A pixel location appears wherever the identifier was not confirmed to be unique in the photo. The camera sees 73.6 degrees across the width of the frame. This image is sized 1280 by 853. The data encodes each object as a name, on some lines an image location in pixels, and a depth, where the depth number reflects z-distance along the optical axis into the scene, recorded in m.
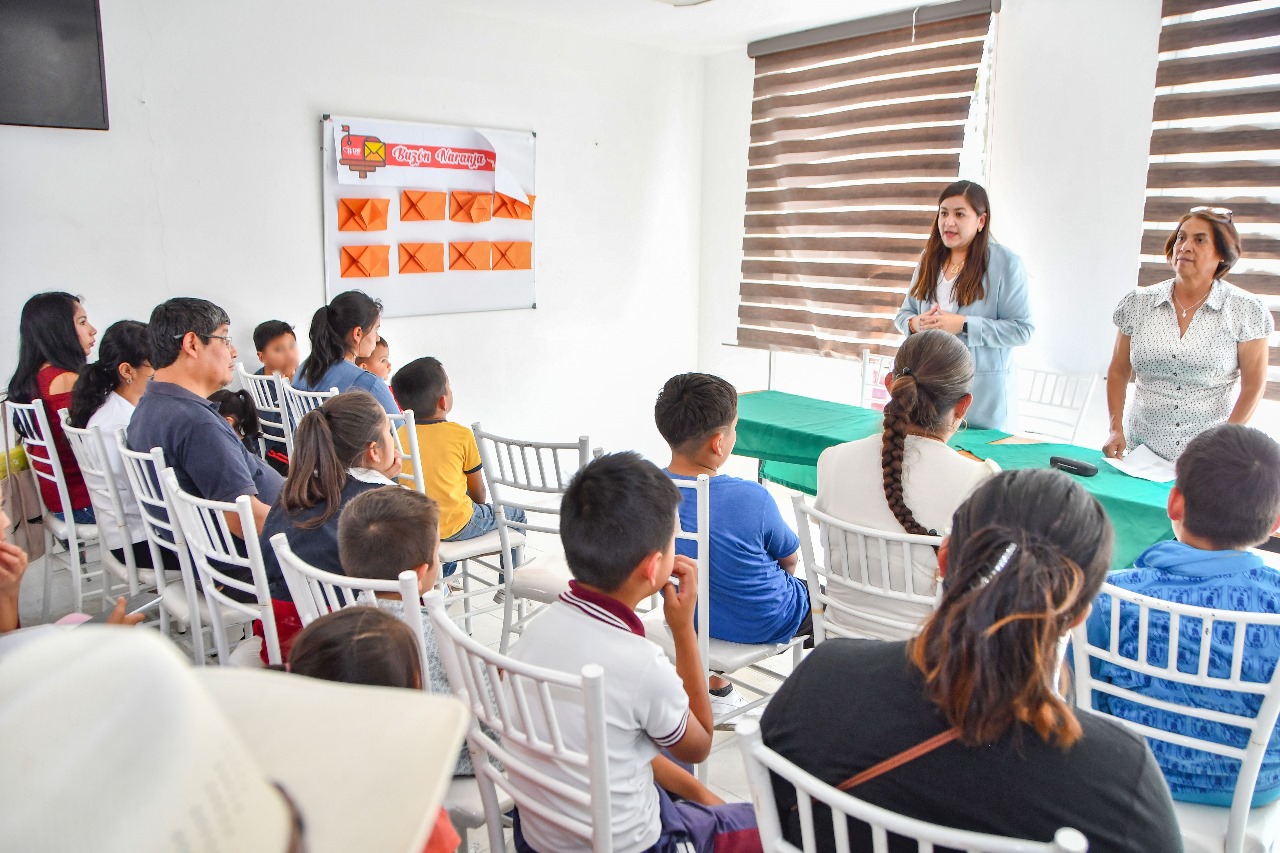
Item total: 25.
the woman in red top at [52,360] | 2.99
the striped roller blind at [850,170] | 4.38
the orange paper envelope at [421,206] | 4.31
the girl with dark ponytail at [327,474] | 1.96
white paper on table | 2.31
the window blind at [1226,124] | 3.29
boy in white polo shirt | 1.25
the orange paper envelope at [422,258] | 4.37
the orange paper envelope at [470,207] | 4.50
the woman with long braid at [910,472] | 1.81
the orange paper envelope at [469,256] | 4.55
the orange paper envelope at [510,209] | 4.70
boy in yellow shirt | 2.81
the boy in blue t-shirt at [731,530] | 2.02
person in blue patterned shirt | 1.43
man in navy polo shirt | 2.32
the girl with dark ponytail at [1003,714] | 0.88
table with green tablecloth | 2.15
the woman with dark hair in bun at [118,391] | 2.65
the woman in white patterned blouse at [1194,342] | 2.72
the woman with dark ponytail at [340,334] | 3.38
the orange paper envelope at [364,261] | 4.18
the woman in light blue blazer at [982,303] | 3.23
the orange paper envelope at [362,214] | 4.14
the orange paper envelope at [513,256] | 4.75
